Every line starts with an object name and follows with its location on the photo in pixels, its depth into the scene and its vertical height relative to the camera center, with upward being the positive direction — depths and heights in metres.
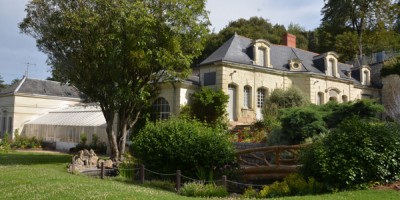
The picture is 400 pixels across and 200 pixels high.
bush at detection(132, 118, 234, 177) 13.63 -0.69
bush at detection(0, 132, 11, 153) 25.08 -1.23
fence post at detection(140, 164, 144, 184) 13.52 -1.60
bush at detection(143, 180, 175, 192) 12.65 -1.86
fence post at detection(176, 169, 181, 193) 11.97 -1.59
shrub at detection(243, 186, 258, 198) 10.88 -1.82
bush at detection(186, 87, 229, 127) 22.20 +1.31
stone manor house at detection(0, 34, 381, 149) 24.14 +3.01
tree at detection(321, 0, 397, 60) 40.83 +12.60
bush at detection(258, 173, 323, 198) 10.11 -1.56
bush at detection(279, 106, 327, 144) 15.18 +0.22
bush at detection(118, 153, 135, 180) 14.71 -1.53
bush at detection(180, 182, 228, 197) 11.08 -1.78
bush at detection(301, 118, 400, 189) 9.93 -0.71
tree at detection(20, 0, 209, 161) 17.08 +3.94
